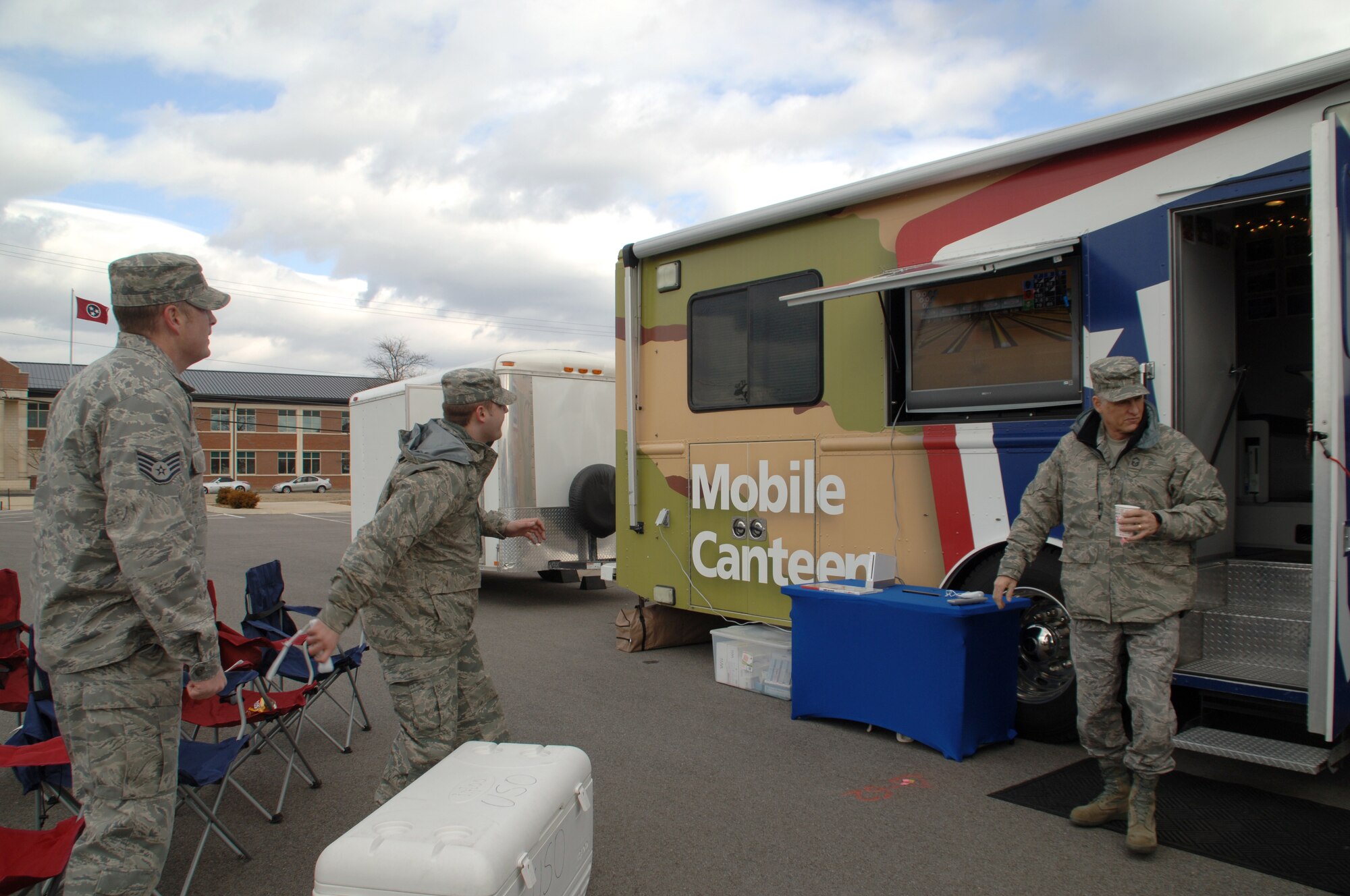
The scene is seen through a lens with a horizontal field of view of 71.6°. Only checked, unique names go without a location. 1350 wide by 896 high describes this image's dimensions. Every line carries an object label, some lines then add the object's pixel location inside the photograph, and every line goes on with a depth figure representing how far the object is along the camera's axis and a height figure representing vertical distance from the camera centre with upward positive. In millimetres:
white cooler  2264 -983
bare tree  58644 +5495
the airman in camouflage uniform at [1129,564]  3484 -465
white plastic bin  5922 -1381
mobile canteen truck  4066 +437
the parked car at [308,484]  62312 -2319
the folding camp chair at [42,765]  3125 -1018
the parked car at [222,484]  50431 -2032
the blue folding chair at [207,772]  3305 -1171
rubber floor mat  3412 -1540
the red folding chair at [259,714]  4134 -1195
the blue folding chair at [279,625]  4914 -980
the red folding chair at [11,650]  4664 -1009
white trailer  9680 -80
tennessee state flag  27281 +4188
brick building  65250 +1807
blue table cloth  4621 -1139
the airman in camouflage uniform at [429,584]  3094 -462
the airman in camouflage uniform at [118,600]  2355 -383
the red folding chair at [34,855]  2277 -1030
